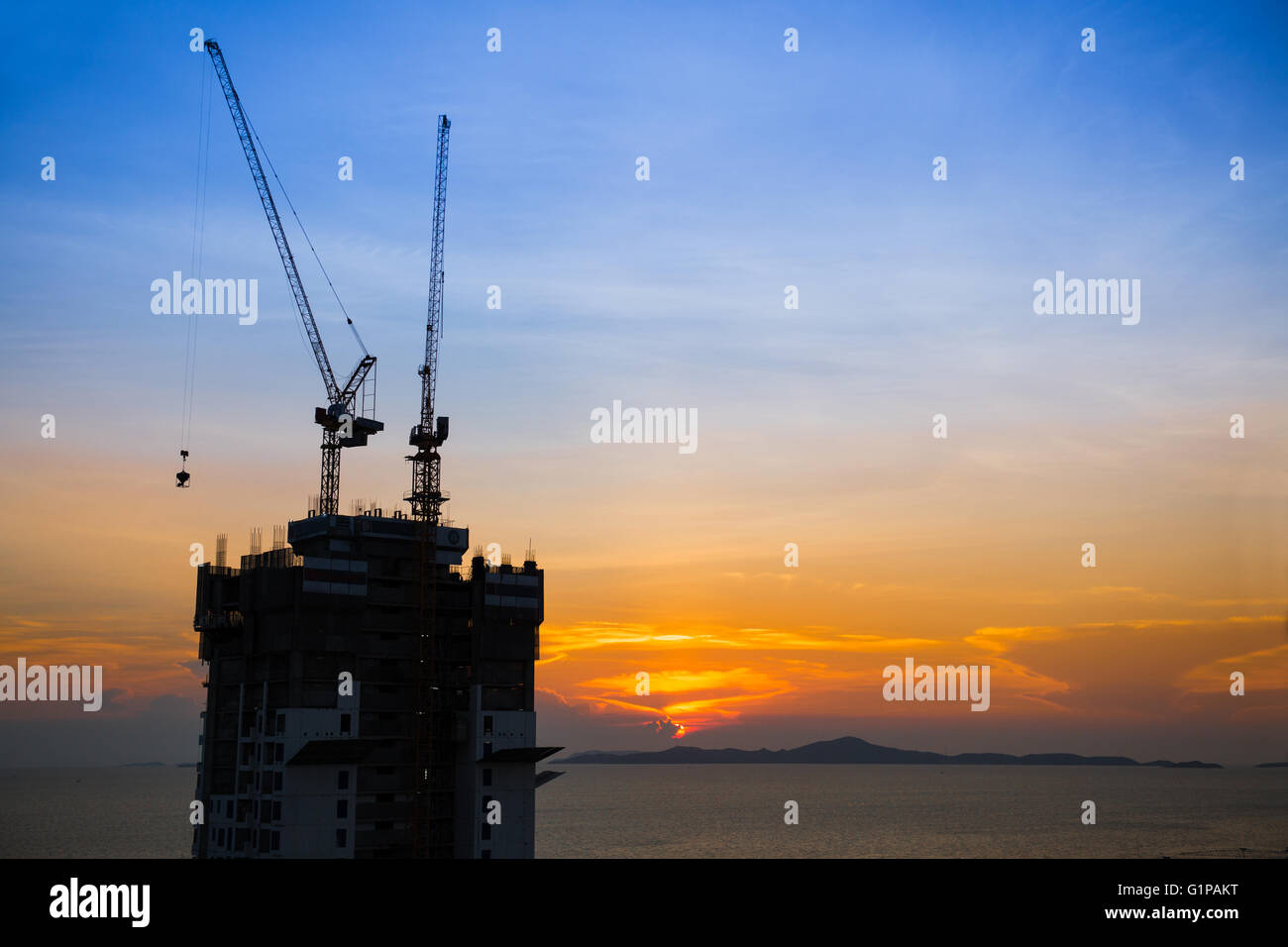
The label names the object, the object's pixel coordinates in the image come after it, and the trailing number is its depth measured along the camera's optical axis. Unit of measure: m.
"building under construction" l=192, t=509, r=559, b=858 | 124.31
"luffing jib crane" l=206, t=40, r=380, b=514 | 163.25
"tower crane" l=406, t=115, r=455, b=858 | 131.38
